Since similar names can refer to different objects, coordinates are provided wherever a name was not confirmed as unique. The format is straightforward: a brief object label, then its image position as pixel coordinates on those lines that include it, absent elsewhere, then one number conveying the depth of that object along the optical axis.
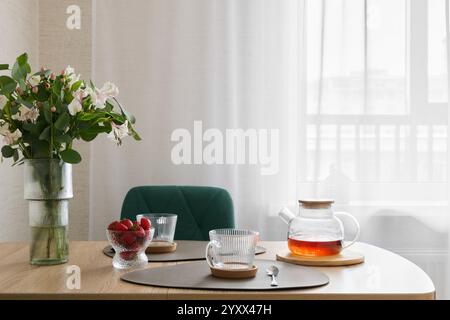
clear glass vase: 1.50
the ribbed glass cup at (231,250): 1.34
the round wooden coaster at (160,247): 1.67
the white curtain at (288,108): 2.74
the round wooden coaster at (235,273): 1.32
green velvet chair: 2.26
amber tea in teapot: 1.58
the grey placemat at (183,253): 1.59
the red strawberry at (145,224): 1.48
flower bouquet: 1.47
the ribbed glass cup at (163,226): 1.69
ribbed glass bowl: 1.44
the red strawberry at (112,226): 1.45
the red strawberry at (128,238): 1.44
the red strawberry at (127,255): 1.47
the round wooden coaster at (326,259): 1.51
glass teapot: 1.59
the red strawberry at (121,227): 1.44
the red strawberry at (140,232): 1.45
